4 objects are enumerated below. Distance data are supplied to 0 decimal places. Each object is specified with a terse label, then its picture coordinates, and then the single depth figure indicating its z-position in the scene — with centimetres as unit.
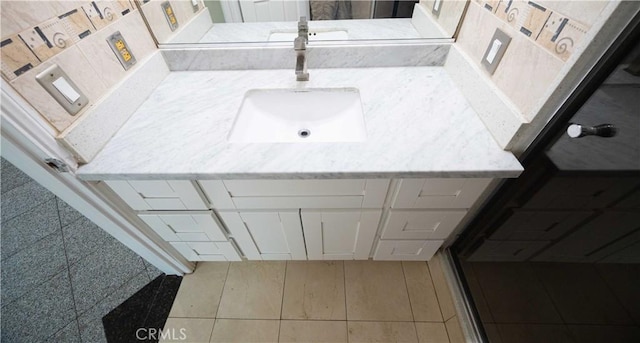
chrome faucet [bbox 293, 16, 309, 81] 88
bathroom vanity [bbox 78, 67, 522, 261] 65
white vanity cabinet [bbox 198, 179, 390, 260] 72
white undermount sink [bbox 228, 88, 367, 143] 92
